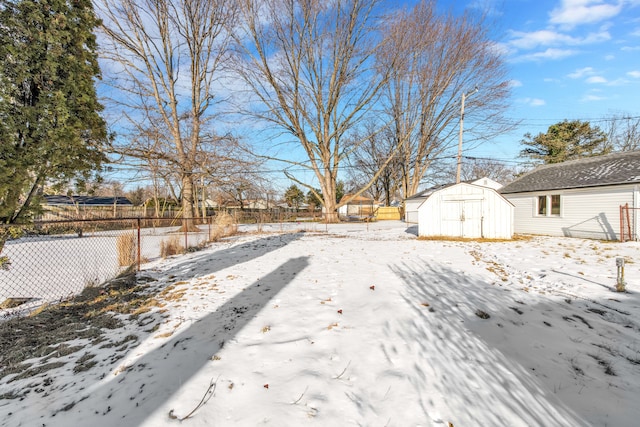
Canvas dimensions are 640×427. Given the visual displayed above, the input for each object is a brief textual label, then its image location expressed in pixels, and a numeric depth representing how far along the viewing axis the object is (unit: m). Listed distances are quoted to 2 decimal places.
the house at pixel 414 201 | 25.07
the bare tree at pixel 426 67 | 19.59
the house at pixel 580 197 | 11.13
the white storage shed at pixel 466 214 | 11.82
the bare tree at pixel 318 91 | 20.45
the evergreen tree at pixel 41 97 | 3.00
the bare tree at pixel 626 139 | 26.88
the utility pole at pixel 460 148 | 18.16
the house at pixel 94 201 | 32.09
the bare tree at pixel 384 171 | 34.94
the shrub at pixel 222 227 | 13.34
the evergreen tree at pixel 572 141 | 24.41
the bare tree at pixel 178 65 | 14.46
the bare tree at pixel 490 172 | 44.80
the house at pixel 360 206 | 52.31
